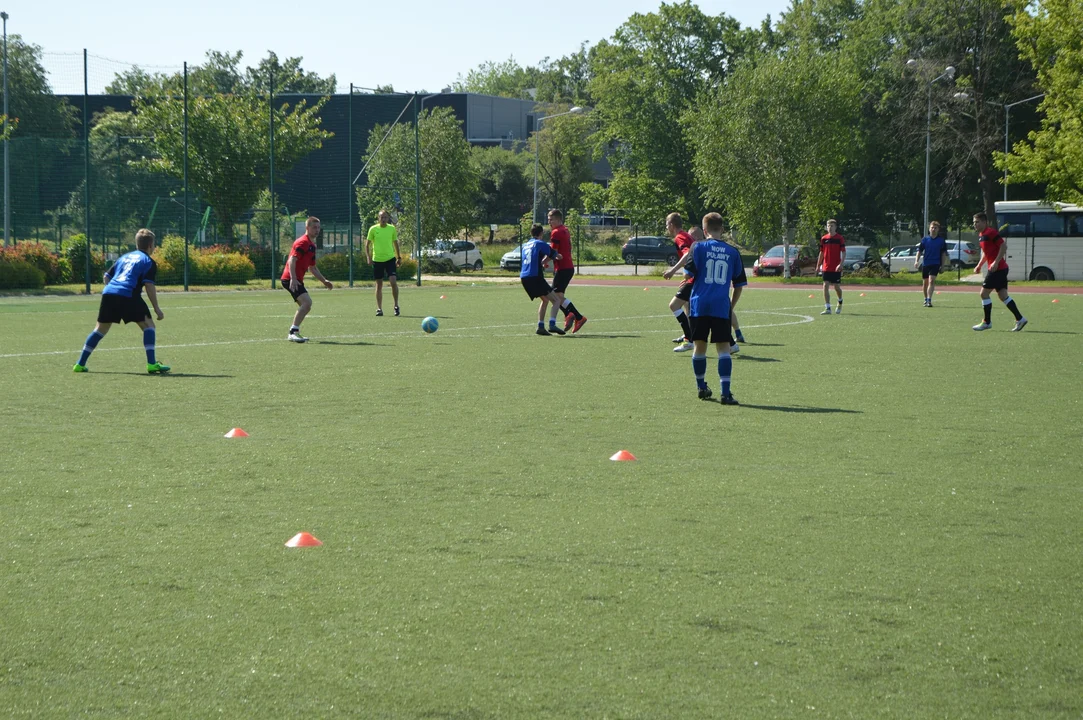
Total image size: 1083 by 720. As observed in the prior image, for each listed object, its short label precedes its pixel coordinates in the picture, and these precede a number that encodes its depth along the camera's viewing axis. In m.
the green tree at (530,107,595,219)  90.62
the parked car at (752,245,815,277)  56.62
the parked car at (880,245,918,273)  62.20
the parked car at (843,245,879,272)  55.81
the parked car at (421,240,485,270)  61.06
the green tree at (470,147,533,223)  90.06
